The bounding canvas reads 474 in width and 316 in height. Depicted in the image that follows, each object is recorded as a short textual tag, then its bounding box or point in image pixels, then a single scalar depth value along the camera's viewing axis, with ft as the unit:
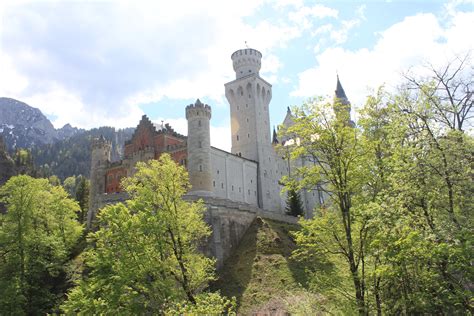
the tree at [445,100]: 56.90
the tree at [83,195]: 220.02
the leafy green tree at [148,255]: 77.92
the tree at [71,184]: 498.81
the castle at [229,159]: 159.12
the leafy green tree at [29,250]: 107.96
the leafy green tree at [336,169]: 61.67
